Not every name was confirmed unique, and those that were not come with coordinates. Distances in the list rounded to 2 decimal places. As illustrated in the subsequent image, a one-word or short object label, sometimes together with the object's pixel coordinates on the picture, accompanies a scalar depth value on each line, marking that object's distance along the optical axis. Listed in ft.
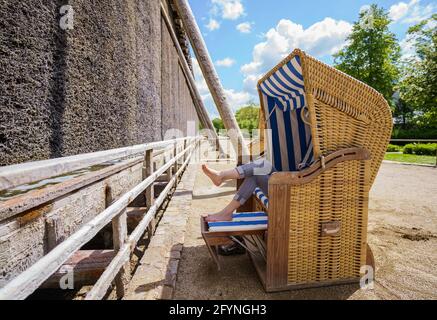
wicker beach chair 6.02
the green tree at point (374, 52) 71.15
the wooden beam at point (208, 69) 13.07
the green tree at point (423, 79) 54.54
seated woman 7.59
